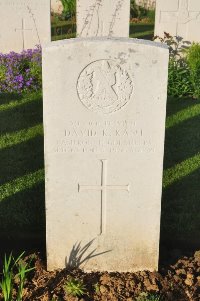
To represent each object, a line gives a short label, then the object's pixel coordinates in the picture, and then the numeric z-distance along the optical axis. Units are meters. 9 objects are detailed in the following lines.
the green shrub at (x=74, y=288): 3.45
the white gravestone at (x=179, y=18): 8.49
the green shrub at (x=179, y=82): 8.01
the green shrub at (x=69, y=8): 14.20
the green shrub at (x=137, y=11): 15.15
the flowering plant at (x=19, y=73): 7.90
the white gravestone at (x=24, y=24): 8.20
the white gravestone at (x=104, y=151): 3.25
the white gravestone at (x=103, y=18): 8.45
